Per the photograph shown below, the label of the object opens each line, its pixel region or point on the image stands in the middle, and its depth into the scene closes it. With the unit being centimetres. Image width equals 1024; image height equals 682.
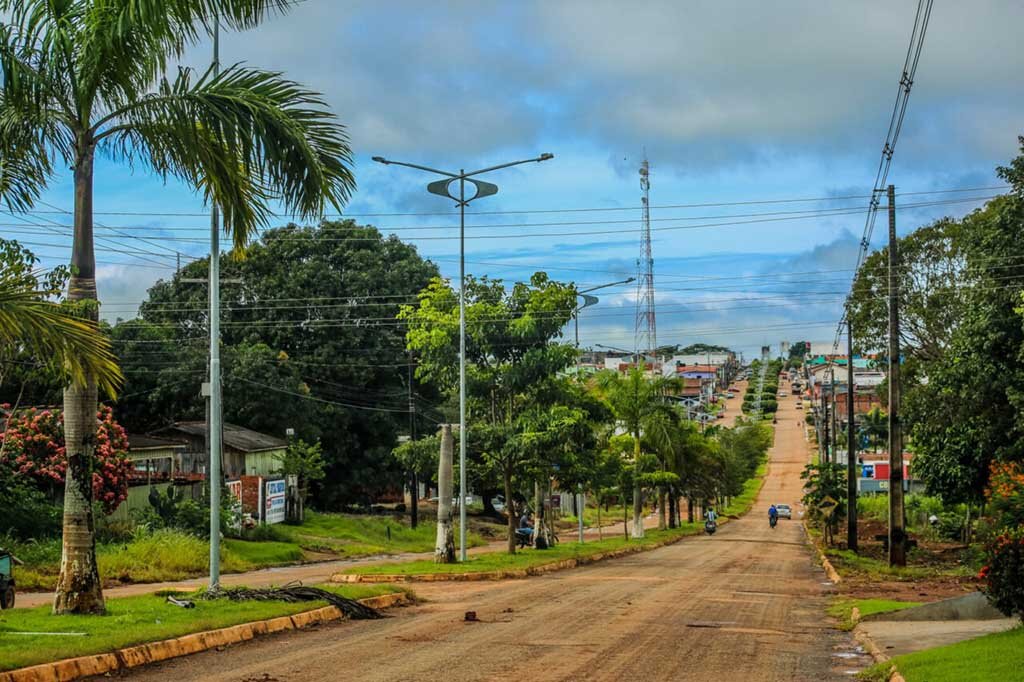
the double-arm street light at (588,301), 3622
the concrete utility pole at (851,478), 4019
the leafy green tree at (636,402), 5797
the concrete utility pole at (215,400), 1841
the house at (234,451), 4781
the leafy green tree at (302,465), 4753
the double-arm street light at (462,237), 3114
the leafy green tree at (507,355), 3428
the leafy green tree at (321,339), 5403
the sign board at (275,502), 4428
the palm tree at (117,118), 1451
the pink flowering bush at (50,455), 3027
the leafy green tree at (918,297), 4703
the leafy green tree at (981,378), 3303
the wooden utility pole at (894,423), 2961
